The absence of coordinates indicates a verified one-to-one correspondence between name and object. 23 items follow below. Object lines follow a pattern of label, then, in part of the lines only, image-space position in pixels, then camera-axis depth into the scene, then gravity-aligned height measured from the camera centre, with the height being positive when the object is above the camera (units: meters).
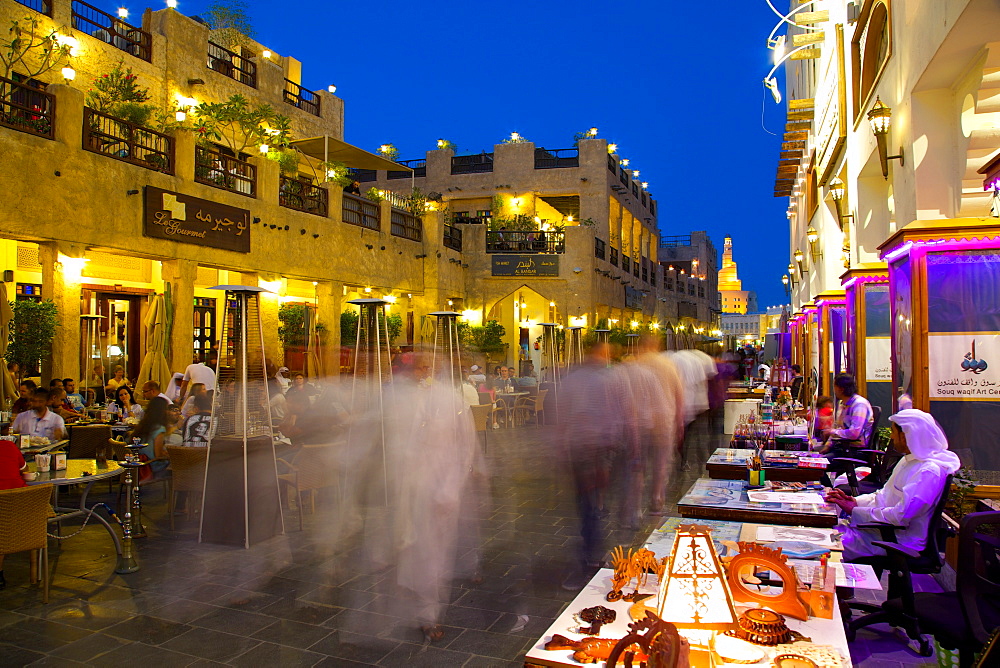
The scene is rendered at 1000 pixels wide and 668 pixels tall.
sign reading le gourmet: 11.70 +2.36
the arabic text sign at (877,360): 8.79 -0.21
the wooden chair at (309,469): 6.67 -1.27
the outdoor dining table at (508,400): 14.66 -1.21
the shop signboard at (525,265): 24.34 +2.97
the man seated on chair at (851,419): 7.48 -0.85
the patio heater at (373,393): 7.45 -0.60
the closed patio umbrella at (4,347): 8.70 +0.00
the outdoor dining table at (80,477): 5.04 -1.00
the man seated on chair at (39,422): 7.29 -0.82
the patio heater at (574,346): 18.01 -0.02
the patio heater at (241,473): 5.92 -1.14
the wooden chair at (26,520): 4.33 -1.14
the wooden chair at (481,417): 10.70 -1.14
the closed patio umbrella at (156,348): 10.83 -0.02
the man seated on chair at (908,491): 3.79 -0.85
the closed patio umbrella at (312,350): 15.33 -0.09
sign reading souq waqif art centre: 5.22 -0.17
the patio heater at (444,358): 7.07 -0.14
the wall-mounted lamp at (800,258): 19.58 +2.58
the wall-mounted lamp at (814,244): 14.39 +2.21
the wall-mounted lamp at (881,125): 6.80 +2.26
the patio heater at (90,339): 11.41 +0.14
